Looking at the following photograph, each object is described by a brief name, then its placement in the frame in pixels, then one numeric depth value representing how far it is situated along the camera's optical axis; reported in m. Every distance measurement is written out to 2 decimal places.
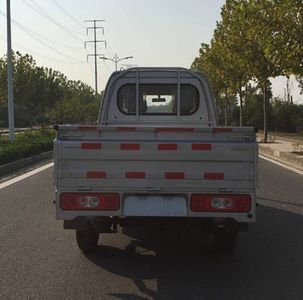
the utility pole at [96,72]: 93.74
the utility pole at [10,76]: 27.16
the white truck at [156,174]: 5.96
